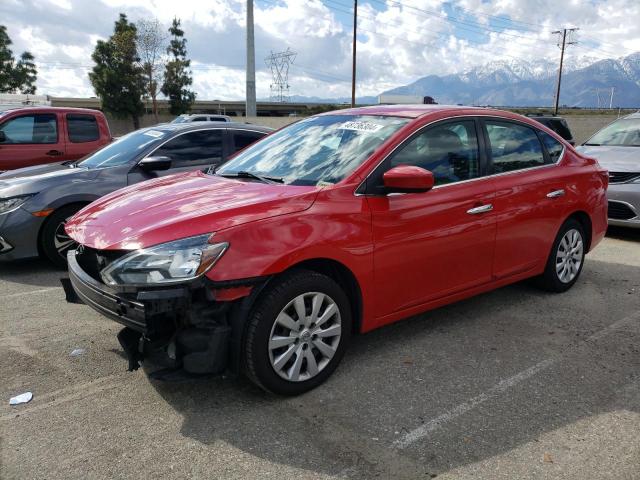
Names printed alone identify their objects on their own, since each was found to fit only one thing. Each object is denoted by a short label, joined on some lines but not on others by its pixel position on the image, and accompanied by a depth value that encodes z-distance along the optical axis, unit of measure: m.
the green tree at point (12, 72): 44.25
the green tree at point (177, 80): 44.38
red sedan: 2.84
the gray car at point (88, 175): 5.48
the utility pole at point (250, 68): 32.72
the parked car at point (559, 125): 14.55
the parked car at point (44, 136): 8.44
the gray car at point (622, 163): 7.37
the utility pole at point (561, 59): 54.13
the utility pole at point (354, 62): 39.12
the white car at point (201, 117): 23.26
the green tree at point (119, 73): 41.81
